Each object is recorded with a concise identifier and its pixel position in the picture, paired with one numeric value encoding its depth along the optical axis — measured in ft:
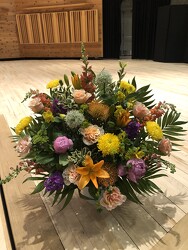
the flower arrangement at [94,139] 2.69
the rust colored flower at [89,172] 2.62
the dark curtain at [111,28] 25.26
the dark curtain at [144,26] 23.56
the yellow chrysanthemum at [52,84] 3.13
